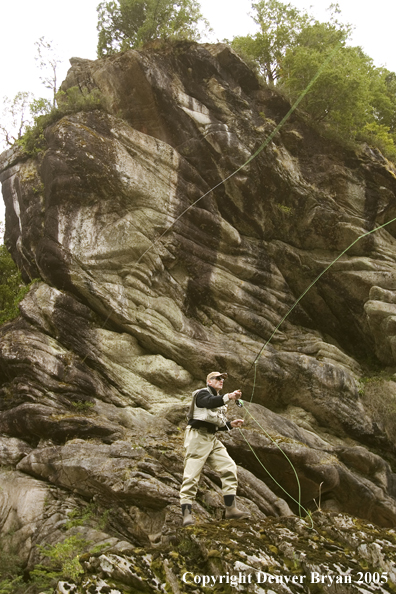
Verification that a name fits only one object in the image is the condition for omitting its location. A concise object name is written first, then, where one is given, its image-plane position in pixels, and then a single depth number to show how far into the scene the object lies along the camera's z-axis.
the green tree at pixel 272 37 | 23.12
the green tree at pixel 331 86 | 19.97
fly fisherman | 7.95
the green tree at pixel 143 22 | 19.81
